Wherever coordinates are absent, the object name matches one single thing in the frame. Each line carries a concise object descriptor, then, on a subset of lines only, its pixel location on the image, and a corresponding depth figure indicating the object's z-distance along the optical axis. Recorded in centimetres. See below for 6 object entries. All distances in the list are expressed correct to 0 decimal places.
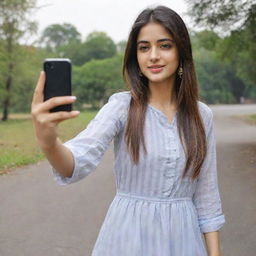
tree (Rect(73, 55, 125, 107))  4522
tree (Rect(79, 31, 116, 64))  5975
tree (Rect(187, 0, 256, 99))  1216
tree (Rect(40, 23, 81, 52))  8344
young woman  160
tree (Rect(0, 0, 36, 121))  2556
